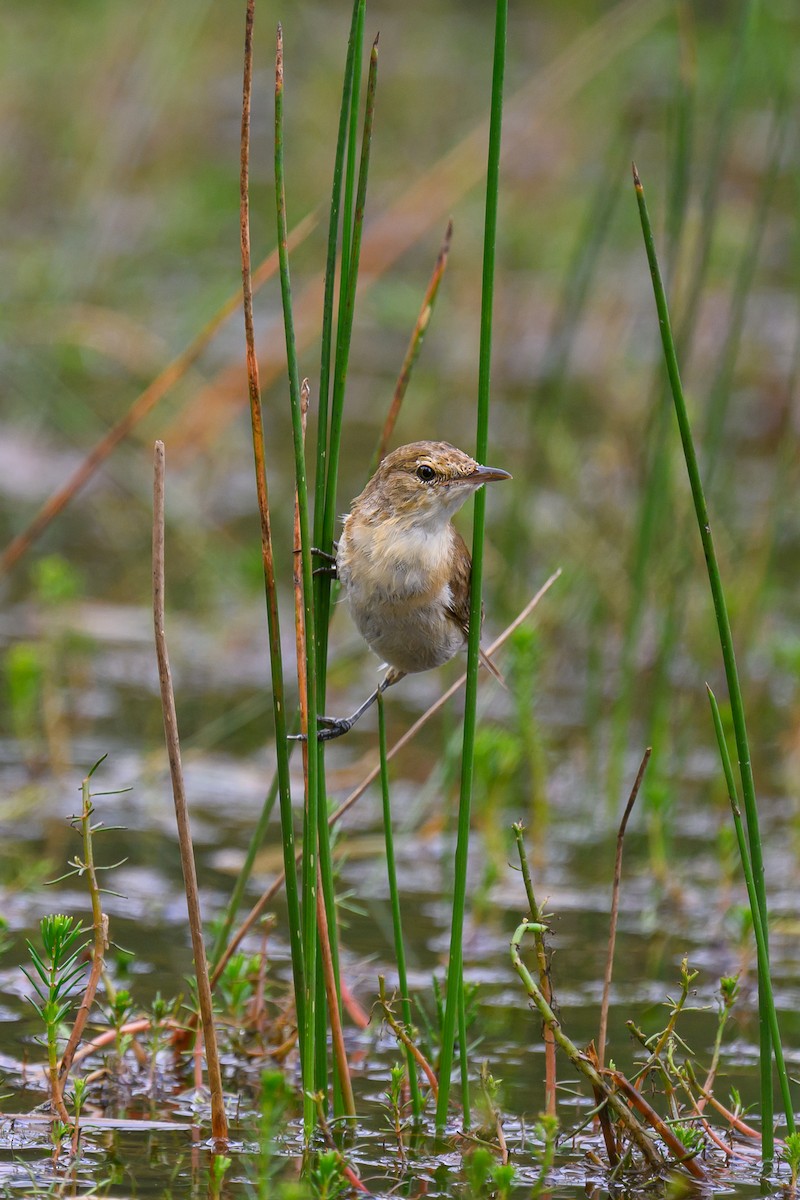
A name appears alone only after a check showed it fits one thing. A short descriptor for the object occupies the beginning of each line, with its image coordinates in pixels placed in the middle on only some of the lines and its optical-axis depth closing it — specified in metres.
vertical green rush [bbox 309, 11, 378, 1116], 5.36
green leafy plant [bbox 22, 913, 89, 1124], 5.39
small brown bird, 6.26
